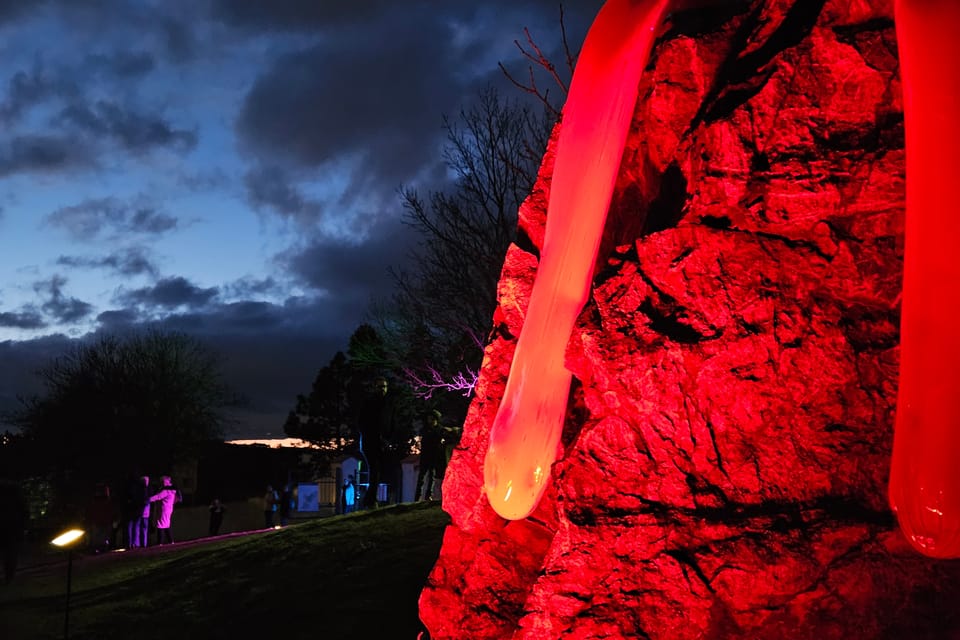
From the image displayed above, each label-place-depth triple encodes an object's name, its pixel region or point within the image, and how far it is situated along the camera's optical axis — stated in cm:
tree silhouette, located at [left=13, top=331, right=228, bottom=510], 3114
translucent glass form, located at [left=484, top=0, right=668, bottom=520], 426
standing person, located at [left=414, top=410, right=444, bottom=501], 2266
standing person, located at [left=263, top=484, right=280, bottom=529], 2005
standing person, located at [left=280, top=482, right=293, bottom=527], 2059
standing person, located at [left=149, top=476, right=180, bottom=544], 1725
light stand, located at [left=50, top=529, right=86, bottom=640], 755
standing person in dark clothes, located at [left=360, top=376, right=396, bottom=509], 2228
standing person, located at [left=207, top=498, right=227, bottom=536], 2016
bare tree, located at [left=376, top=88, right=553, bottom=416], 1845
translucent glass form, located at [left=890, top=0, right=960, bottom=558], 310
